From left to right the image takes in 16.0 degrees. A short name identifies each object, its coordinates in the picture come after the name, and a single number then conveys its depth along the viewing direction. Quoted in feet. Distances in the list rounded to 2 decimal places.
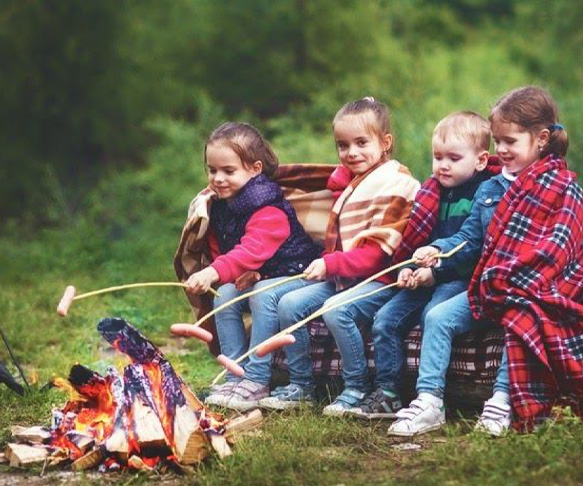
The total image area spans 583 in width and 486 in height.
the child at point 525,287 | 28.80
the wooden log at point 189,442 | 27.22
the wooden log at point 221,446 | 27.24
